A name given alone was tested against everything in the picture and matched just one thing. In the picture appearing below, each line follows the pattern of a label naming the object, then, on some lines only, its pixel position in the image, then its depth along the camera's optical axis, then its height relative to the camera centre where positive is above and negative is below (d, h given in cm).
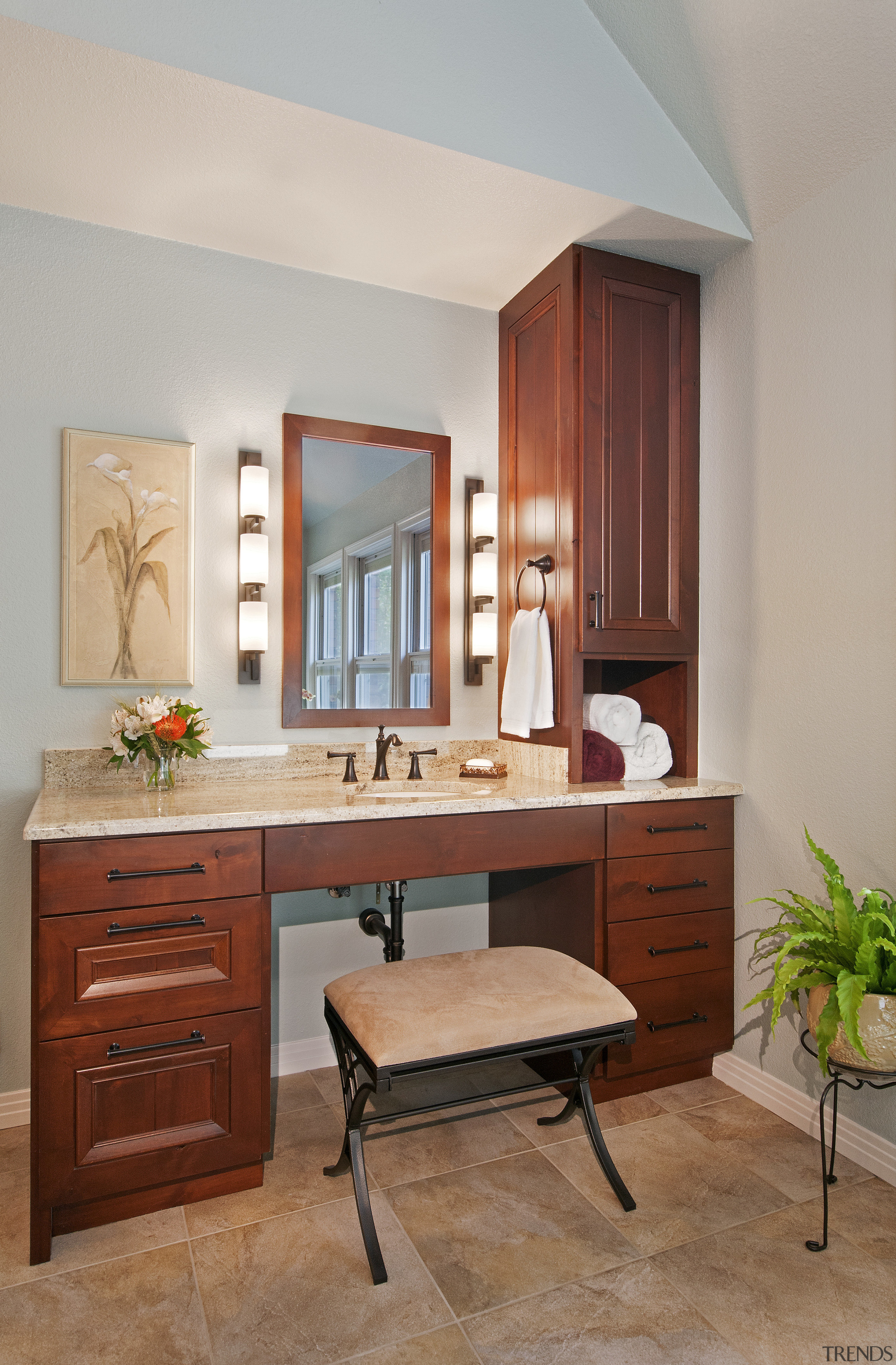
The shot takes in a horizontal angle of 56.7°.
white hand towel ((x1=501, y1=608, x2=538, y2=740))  256 +2
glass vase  219 -25
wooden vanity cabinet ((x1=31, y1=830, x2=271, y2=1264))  169 -74
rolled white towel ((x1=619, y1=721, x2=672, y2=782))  260 -23
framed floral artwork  231 +34
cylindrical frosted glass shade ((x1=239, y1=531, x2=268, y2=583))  246 +36
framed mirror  257 +34
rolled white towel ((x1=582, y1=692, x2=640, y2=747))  259 -11
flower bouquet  214 -14
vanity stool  163 -69
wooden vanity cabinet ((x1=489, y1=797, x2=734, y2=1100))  229 -70
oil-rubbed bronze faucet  255 -21
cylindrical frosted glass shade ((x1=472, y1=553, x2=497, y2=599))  280 +36
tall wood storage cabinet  245 +65
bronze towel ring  257 +36
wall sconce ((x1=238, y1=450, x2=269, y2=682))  246 +35
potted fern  169 -62
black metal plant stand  171 -85
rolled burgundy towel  250 -24
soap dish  262 -29
